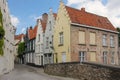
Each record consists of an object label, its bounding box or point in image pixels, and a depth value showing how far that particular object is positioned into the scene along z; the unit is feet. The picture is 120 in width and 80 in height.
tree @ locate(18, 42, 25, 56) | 78.28
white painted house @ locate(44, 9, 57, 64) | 49.91
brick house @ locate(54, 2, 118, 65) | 41.78
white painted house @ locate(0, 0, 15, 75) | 30.78
